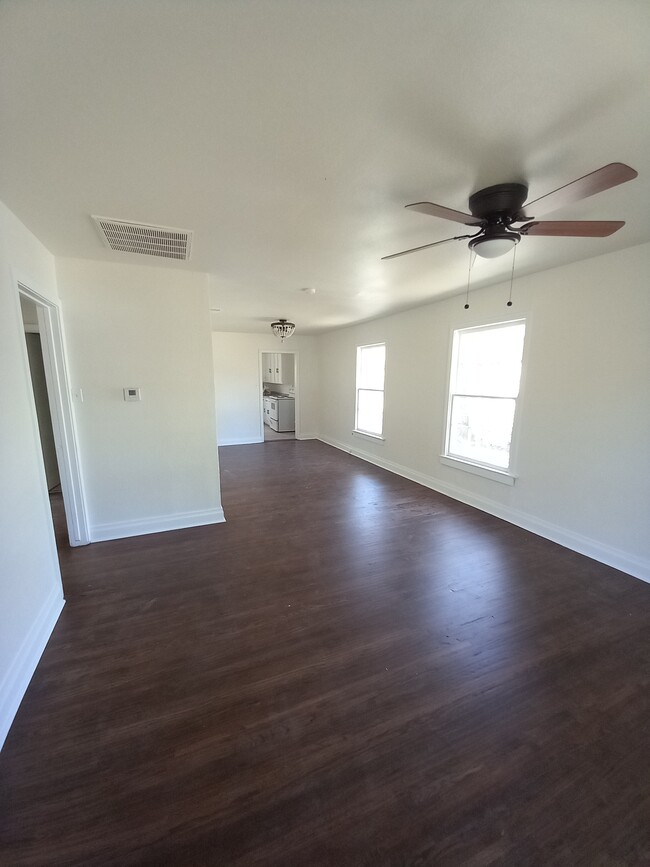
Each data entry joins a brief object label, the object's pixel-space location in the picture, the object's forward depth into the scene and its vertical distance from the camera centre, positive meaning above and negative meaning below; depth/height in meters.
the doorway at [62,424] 2.72 -0.45
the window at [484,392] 3.61 -0.20
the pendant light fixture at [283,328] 5.55 +0.76
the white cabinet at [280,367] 9.08 +0.18
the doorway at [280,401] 8.43 -0.70
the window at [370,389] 5.83 -0.26
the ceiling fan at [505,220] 1.56 +0.77
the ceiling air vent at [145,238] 2.20 +0.95
